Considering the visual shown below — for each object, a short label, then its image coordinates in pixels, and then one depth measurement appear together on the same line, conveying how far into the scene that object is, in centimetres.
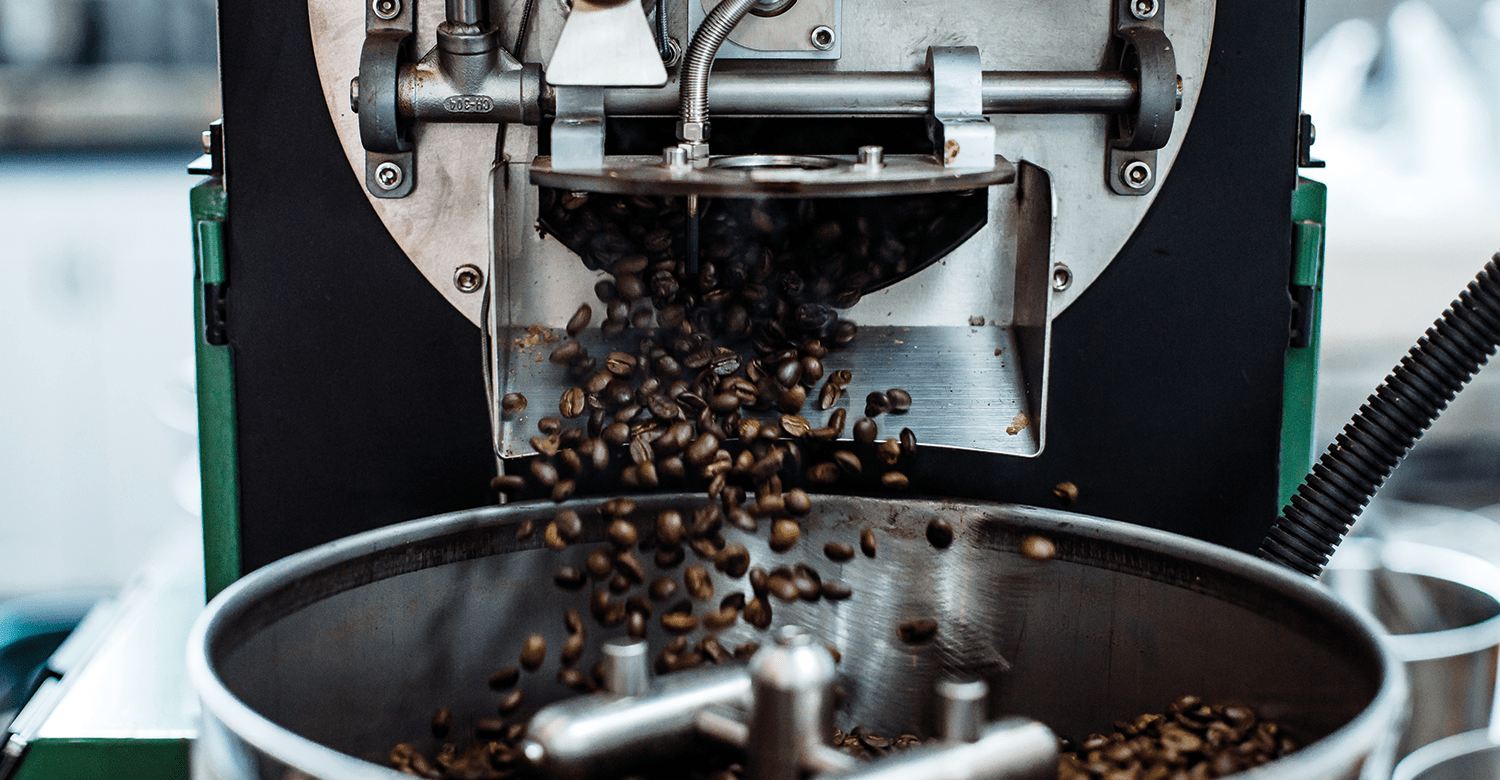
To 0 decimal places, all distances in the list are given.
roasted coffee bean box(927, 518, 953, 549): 102
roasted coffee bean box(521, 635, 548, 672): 98
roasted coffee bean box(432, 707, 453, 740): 98
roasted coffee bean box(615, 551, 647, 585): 97
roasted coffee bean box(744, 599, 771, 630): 96
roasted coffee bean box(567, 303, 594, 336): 102
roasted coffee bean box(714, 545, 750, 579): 98
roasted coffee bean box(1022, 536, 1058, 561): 98
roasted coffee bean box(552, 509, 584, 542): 99
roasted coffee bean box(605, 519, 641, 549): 97
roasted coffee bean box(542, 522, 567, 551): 99
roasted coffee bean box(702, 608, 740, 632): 95
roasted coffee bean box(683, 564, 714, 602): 99
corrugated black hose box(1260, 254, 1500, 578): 102
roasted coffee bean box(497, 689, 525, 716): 100
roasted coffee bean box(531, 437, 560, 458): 96
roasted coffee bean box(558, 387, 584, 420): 98
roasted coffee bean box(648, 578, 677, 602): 101
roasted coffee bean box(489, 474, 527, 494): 100
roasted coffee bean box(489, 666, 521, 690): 99
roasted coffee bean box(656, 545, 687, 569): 100
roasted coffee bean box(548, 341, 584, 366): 100
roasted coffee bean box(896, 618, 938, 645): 101
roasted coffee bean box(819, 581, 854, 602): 101
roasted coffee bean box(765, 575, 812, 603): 94
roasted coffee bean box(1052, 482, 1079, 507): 103
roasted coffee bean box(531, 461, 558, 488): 99
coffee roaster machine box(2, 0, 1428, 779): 94
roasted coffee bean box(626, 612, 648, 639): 98
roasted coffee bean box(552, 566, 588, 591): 98
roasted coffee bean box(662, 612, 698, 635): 100
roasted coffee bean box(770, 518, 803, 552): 99
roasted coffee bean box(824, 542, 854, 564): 103
